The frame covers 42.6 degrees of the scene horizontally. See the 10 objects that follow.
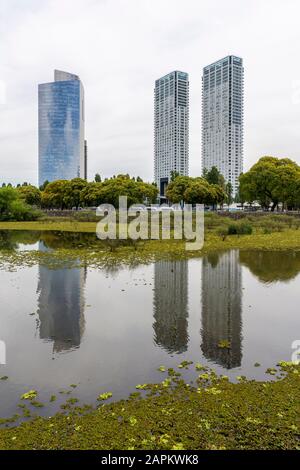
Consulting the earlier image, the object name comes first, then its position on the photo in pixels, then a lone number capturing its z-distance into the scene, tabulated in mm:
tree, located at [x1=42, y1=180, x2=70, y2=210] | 95050
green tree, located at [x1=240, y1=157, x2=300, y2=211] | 69500
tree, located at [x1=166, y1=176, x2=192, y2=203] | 80288
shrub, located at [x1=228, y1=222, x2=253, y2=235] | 41812
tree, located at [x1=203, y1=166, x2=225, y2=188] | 88500
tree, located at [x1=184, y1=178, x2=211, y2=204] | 73188
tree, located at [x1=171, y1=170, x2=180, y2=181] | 103450
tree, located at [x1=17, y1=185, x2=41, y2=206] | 109188
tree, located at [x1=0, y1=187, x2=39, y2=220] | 66812
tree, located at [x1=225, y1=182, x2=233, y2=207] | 123250
